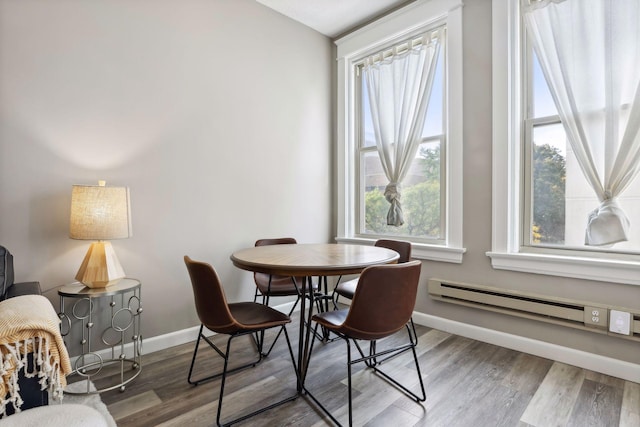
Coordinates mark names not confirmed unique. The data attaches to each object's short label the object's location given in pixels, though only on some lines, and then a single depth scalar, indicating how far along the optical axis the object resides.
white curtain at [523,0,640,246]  2.06
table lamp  1.94
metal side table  1.97
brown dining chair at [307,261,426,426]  1.57
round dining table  1.69
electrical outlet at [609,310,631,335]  2.05
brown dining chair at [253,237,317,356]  2.65
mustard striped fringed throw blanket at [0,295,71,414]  1.20
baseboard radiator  2.09
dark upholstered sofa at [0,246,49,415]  1.25
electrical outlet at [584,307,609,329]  2.13
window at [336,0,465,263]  2.86
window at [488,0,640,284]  2.29
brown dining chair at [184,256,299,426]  1.65
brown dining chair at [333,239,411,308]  2.52
